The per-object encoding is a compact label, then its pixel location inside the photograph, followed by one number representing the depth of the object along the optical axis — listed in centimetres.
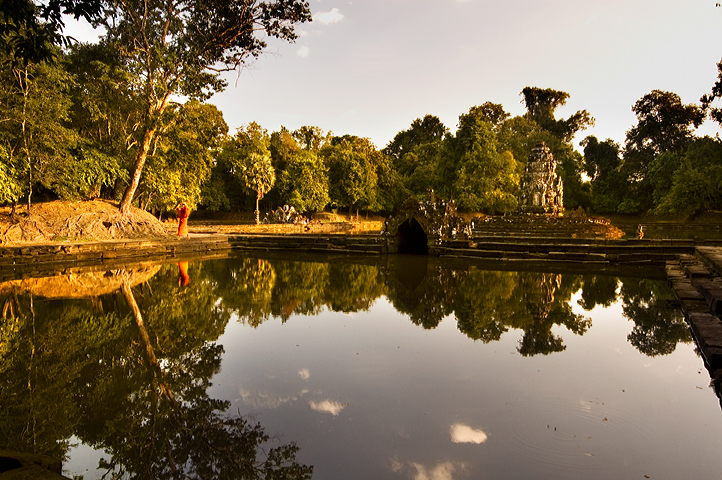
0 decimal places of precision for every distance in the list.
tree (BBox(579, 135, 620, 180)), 5062
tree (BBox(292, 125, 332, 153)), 5219
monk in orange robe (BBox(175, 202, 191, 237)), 1795
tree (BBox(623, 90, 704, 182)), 4244
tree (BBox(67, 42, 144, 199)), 1764
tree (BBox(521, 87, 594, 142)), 4838
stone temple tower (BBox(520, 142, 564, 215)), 2439
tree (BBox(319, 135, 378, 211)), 4312
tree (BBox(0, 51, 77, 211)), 1377
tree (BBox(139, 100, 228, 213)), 1984
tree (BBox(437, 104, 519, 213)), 3569
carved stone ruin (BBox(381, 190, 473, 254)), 1496
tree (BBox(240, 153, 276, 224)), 3519
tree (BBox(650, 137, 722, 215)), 2953
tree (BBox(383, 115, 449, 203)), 4531
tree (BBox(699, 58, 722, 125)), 2672
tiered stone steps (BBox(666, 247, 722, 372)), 391
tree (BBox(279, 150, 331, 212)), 4031
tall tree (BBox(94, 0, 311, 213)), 1802
